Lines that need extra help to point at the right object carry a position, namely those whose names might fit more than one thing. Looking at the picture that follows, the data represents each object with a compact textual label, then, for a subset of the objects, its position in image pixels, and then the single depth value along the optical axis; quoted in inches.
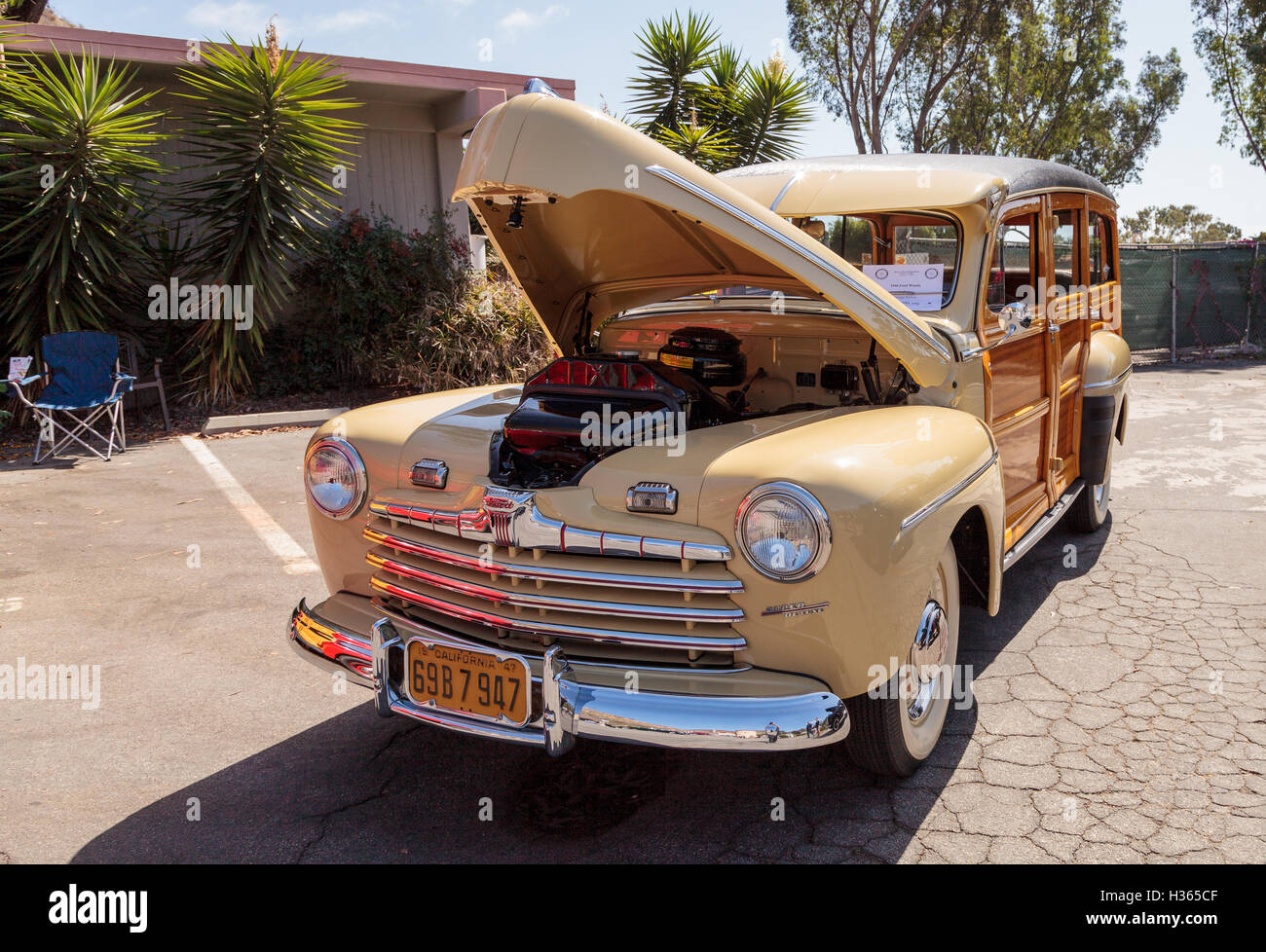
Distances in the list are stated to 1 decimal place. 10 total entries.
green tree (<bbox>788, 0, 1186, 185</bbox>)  800.9
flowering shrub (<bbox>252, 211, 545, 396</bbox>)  394.3
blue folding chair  309.9
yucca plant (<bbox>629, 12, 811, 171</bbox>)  476.1
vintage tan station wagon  89.3
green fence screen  525.3
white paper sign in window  137.8
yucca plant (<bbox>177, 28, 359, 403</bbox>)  362.3
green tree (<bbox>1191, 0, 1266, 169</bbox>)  761.0
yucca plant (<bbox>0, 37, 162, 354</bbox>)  329.1
